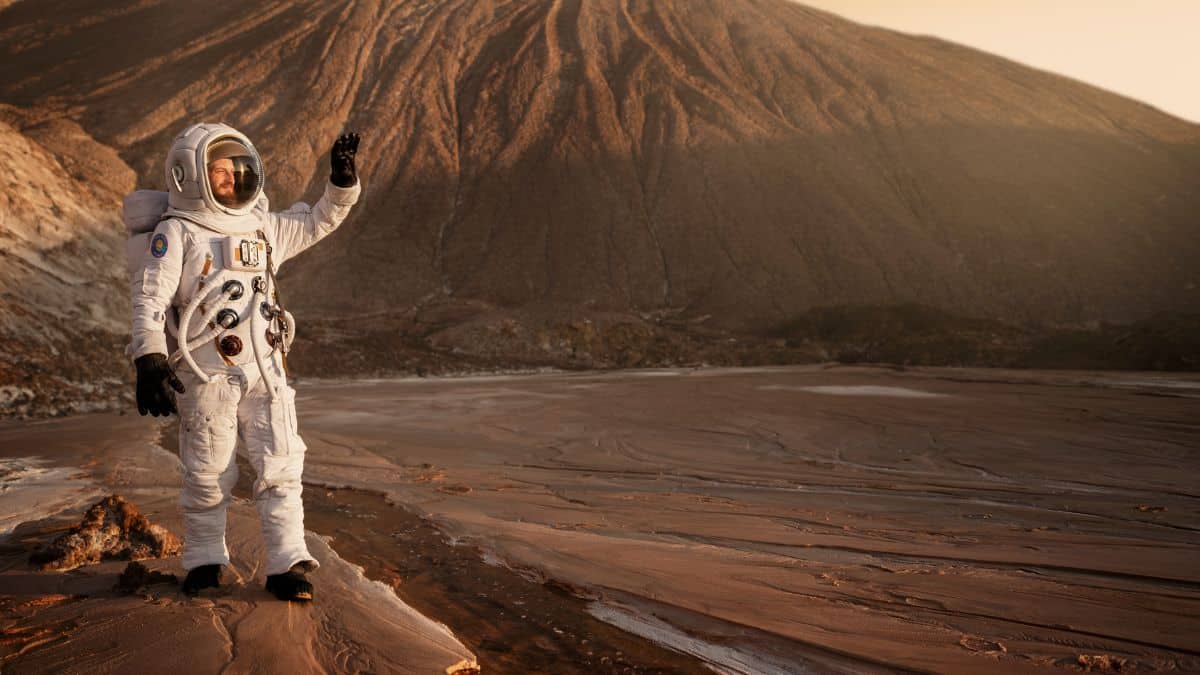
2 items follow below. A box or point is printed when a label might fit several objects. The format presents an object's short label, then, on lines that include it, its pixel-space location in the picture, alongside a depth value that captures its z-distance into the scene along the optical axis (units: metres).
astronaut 4.20
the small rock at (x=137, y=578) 4.20
